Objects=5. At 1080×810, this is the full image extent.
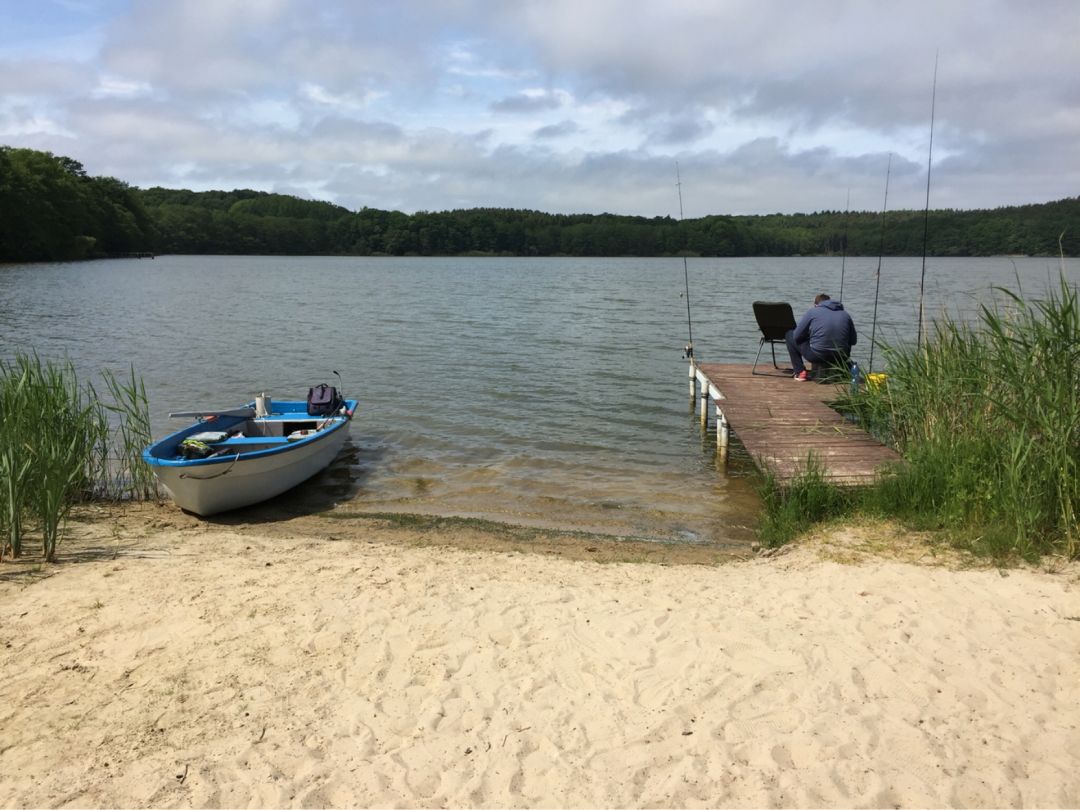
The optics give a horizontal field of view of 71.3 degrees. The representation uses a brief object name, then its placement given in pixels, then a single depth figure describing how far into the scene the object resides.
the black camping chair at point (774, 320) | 11.24
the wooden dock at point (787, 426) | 7.26
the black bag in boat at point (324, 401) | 9.80
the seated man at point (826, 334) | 10.24
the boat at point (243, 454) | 7.21
